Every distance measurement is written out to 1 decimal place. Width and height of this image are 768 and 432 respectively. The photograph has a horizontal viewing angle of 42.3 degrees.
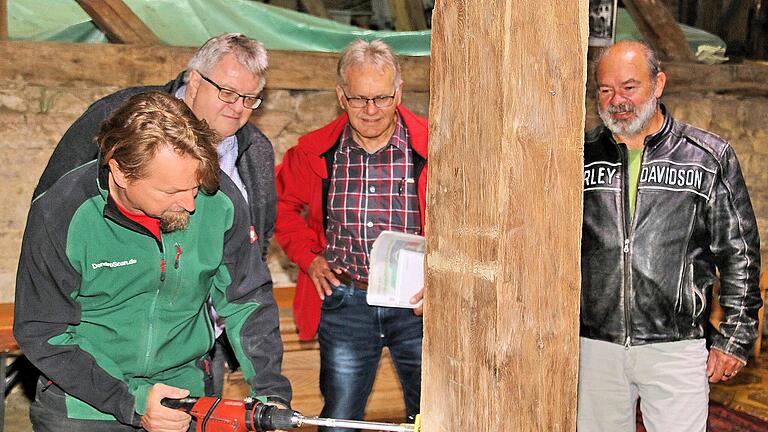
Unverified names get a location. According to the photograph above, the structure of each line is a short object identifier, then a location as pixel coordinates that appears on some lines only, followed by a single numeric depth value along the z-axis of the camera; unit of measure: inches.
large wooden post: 69.0
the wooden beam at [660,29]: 235.3
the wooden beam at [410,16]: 236.1
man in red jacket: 134.6
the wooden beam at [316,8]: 237.3
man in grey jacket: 103.1
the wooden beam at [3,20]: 192.2
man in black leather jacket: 126.1
